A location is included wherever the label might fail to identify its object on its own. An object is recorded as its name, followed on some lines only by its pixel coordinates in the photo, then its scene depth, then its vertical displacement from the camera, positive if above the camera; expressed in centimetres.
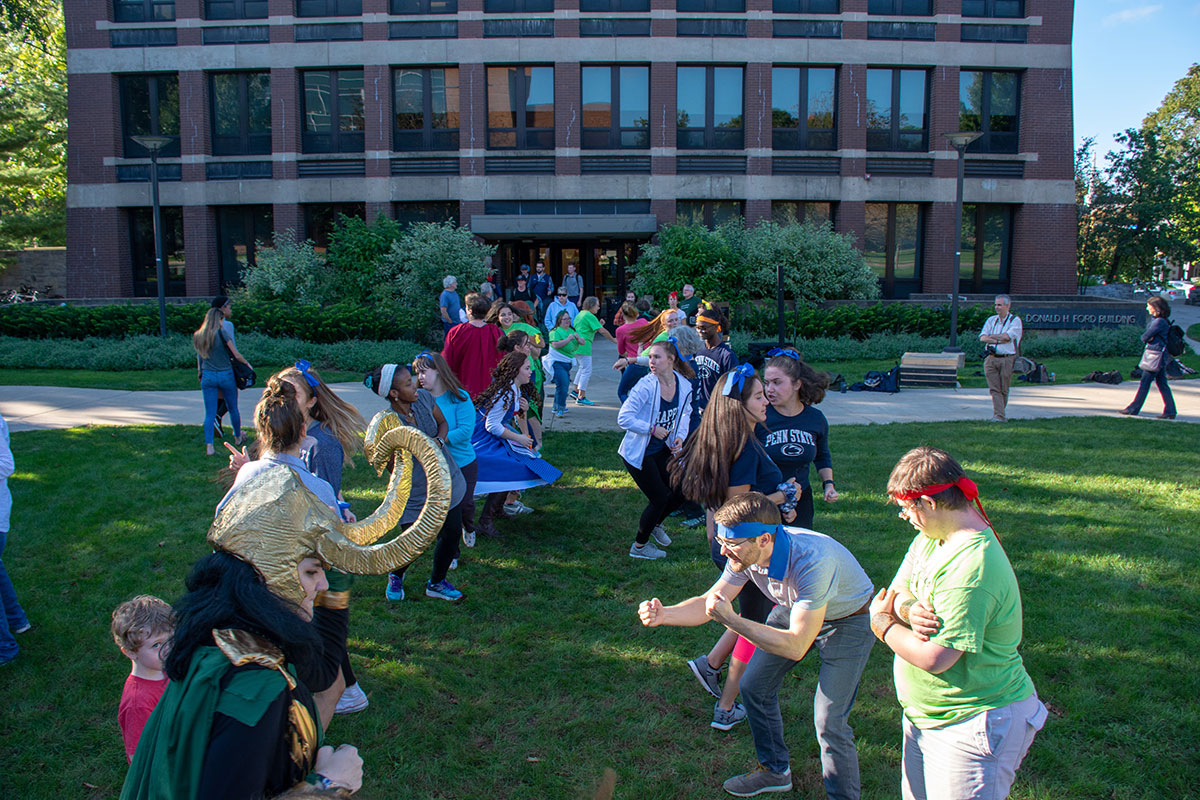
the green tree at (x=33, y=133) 3162 +722
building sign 2189 -14
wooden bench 1545 -121
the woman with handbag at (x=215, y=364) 884 -67
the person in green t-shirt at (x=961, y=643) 261 -114
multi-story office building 2488 +632
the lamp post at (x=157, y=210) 1850 +238
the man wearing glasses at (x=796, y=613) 312 -125
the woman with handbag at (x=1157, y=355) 1116 -65
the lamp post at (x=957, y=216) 1797 +234
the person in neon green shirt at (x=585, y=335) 1295 -45
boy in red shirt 308 -142
